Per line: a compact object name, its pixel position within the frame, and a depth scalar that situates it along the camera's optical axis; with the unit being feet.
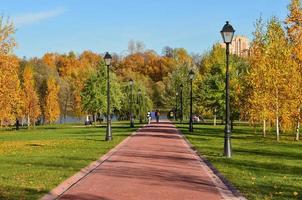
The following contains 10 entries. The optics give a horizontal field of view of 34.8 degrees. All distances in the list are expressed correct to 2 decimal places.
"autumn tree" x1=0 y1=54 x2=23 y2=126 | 110.63
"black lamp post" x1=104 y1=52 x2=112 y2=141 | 92.53
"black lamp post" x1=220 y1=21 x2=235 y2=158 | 61.62
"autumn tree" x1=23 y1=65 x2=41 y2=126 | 215.72
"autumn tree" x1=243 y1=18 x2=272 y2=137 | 101.65
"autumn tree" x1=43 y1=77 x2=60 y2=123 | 244.83
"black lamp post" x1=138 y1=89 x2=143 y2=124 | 229.66
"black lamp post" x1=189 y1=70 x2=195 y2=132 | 123.24
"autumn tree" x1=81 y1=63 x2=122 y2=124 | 194.80
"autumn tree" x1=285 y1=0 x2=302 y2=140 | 100.12
